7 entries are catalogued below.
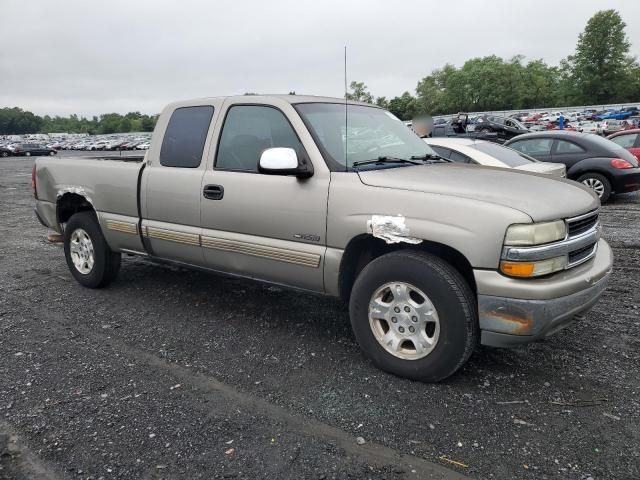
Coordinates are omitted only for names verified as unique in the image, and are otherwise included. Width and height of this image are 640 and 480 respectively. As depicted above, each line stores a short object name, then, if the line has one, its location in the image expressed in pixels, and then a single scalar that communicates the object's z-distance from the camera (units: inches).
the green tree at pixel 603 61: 3216.0
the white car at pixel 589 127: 1275.5
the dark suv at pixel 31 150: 2100.1
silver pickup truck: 116.1
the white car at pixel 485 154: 294.5
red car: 462.6
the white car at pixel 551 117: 1819.6
